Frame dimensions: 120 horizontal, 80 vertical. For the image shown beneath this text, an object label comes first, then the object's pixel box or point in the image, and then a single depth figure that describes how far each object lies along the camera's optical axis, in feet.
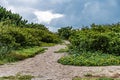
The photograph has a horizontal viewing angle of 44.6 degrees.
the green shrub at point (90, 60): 23.52
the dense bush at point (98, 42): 28.37
